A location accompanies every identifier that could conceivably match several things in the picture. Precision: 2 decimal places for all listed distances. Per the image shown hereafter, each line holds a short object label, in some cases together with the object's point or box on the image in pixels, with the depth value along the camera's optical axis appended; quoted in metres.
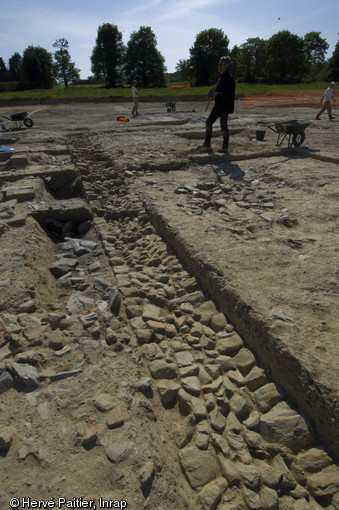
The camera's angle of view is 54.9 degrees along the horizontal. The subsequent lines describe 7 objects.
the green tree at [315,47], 59.40
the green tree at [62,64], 49.28
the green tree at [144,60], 45.66
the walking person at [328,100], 11.42
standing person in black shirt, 6.11
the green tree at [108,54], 44.22
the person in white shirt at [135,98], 13.93
